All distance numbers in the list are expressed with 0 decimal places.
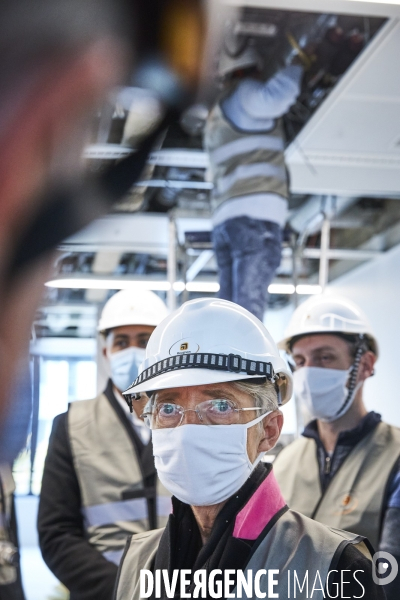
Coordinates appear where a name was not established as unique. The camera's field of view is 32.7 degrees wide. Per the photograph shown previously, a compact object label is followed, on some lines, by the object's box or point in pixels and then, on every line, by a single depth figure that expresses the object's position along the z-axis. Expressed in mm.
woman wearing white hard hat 1237
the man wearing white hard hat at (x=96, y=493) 2064
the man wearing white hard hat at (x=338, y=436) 2055
